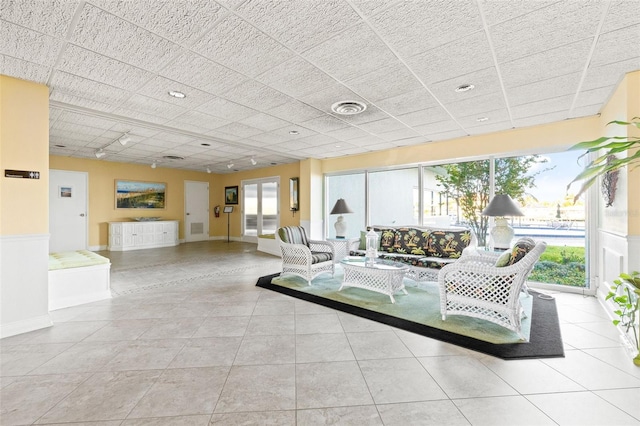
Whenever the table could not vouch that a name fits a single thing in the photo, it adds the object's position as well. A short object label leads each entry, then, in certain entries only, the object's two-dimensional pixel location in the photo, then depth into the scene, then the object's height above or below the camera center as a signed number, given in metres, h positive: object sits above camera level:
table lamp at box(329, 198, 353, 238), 6.02 -0.14
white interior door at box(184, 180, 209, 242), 10.16 +0.05
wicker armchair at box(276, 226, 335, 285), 4.57 -0.73
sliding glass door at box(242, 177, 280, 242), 9.48 +0.18
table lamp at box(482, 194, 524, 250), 4.18 -0.04
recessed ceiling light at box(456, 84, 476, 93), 3.17 +1.42
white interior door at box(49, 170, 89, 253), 7.37 +0.08
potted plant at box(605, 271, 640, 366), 2.20 -0.82
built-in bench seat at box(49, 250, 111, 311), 3.56 -0.90
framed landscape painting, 8.64 +0.58
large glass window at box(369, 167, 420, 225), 6.30 +0.34
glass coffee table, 3.76 -0.89
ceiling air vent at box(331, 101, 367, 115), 3.68 +1.41
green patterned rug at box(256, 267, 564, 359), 2.56 -1.20
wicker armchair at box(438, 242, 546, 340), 2.74 -0.81
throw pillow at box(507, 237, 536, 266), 2.83 -0.40
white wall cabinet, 8.20 -0.67
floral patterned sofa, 4.34 -0.62
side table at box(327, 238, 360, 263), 5.40 -0.66
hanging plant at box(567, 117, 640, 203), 1.49 +0.27
